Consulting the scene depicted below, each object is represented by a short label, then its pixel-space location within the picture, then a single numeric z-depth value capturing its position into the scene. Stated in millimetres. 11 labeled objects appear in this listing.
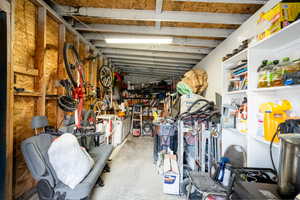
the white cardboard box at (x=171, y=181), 2164
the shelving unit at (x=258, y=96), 1505
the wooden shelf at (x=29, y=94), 1781
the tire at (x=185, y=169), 2394
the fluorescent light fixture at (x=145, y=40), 2807
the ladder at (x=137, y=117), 6492
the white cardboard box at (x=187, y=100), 3303
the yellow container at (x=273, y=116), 1317
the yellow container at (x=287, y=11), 1219
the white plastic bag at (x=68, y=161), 1504
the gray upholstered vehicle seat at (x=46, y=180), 1447
